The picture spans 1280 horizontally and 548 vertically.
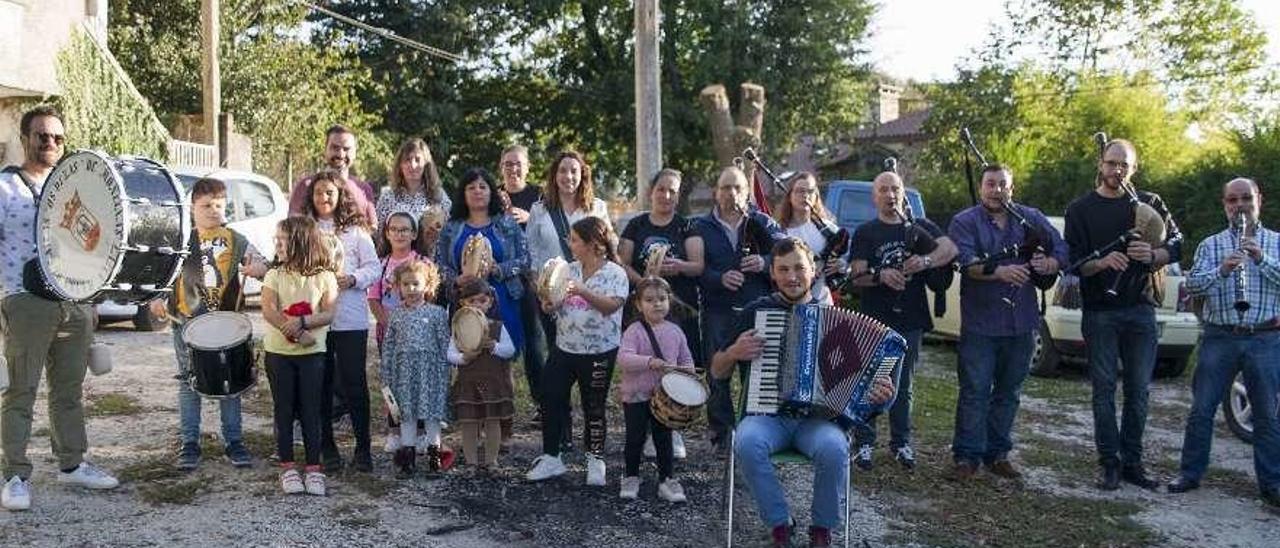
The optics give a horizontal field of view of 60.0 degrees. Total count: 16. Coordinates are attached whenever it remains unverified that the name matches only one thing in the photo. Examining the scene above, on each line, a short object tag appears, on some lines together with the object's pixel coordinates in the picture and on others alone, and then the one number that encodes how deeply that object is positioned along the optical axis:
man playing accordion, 5.03
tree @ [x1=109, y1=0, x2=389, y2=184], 21.59
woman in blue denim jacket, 6.38
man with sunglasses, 5.23
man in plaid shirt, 6.25
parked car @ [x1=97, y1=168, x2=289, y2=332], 11.91
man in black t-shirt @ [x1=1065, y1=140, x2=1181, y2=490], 6.32
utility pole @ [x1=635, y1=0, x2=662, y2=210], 12.40
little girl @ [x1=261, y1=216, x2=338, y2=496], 5.66
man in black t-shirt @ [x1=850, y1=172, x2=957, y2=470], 6.49
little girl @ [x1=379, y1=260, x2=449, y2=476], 6.00
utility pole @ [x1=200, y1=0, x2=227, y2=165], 18.89
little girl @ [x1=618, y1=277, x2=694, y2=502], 5.72
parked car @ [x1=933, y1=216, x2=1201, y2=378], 10.32
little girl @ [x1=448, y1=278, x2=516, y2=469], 6.02
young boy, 5.98
